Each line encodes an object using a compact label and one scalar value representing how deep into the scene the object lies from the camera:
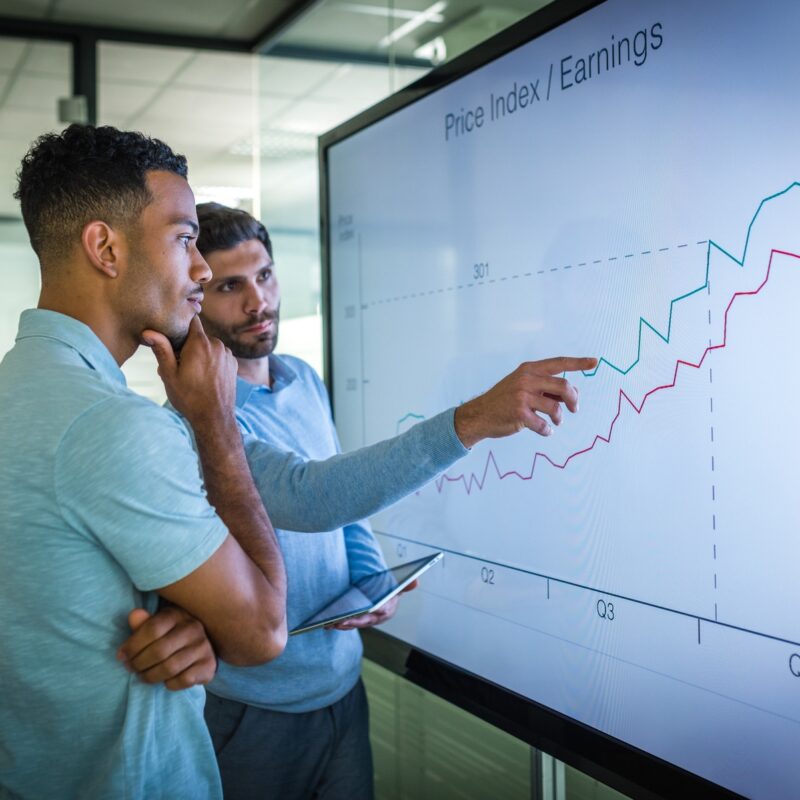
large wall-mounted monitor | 1.18
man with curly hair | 1.02
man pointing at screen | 1.79
